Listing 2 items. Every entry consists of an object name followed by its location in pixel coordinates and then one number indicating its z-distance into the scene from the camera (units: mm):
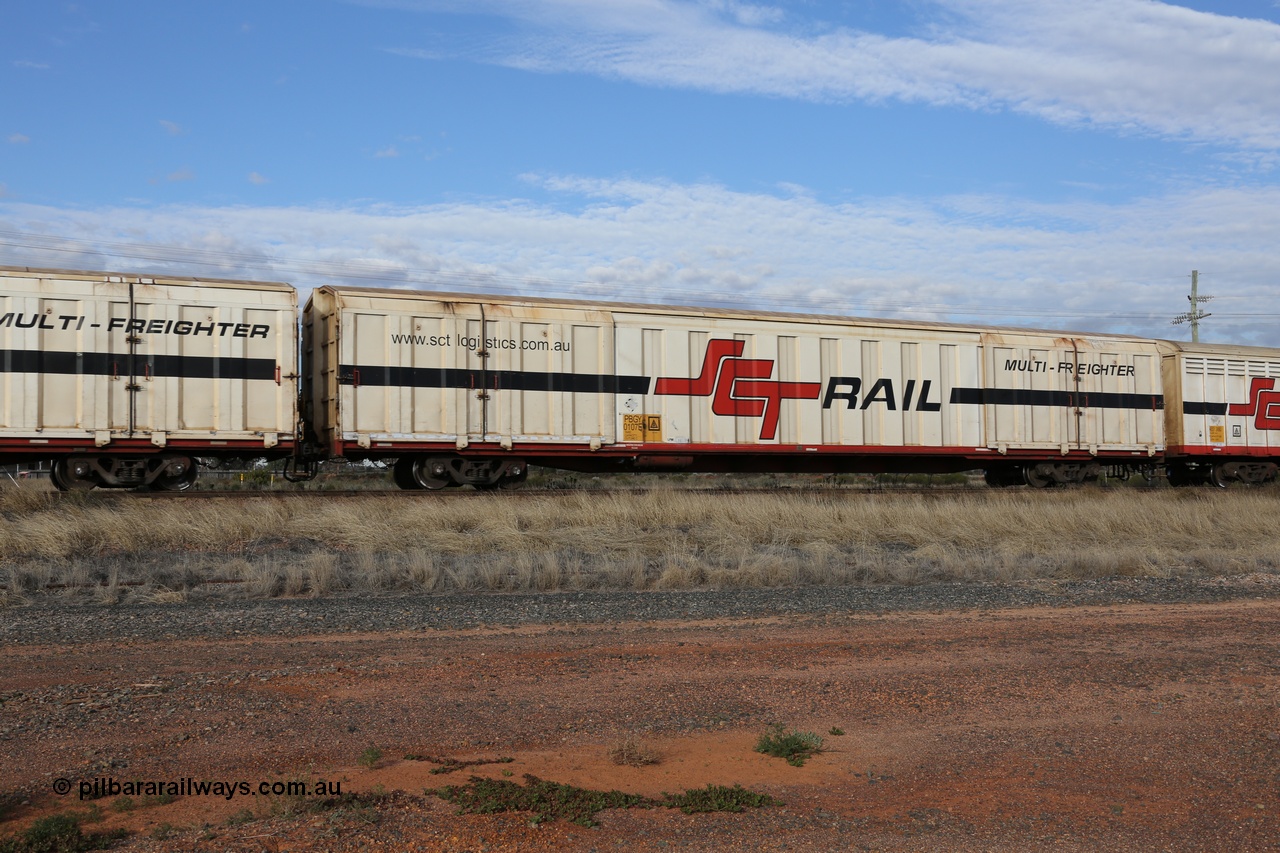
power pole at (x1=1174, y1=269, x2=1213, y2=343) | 47000
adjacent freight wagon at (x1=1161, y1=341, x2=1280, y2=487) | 21094
